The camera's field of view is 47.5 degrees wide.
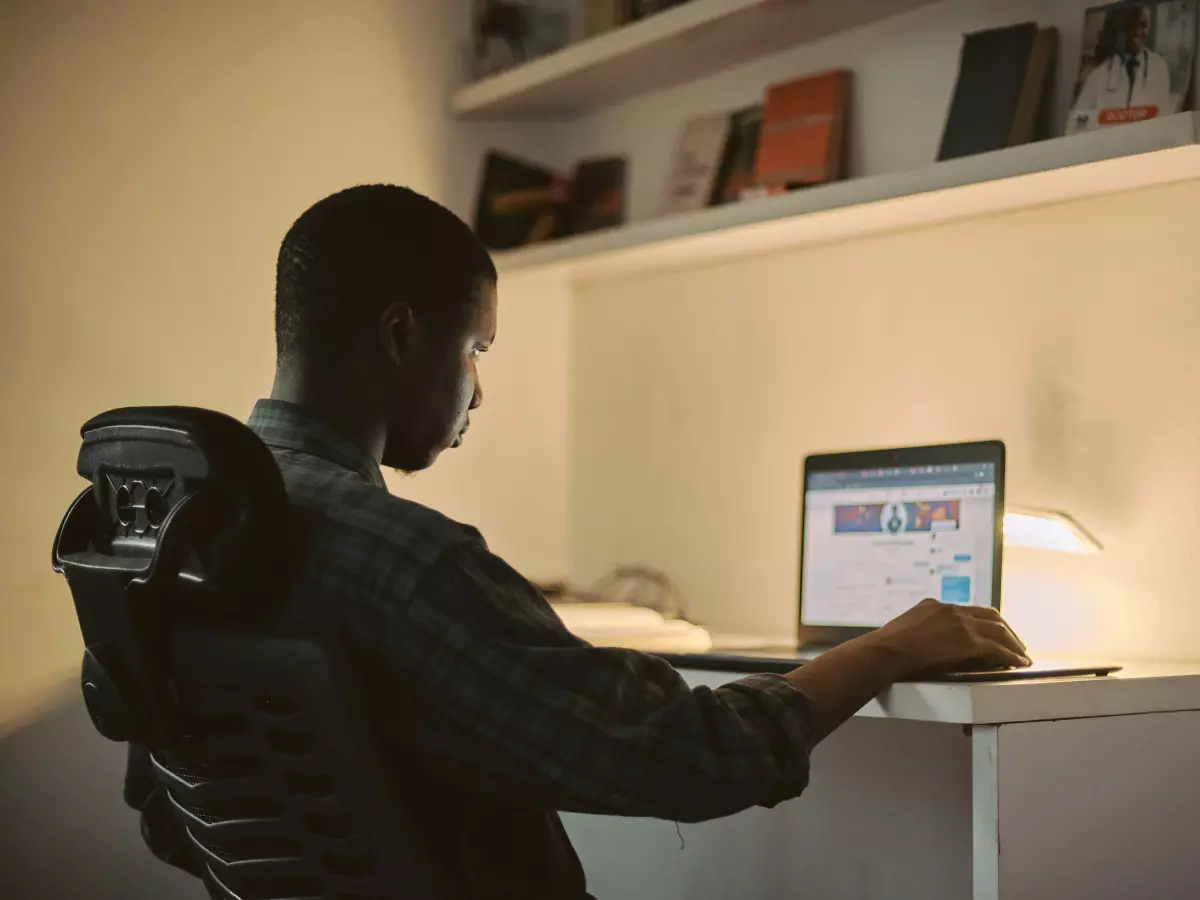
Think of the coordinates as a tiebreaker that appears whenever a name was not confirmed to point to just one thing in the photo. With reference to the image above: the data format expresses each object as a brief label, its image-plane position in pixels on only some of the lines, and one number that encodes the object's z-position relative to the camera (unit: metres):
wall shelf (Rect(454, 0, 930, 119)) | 1.96
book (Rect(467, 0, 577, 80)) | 2.45
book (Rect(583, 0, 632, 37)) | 2.23
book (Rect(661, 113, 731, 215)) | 2.18
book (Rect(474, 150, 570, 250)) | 2.39
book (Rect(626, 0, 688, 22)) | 2.13
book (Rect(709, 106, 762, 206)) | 2.13
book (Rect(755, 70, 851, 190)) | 1.98
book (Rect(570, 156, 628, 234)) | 2.40
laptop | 1.62
